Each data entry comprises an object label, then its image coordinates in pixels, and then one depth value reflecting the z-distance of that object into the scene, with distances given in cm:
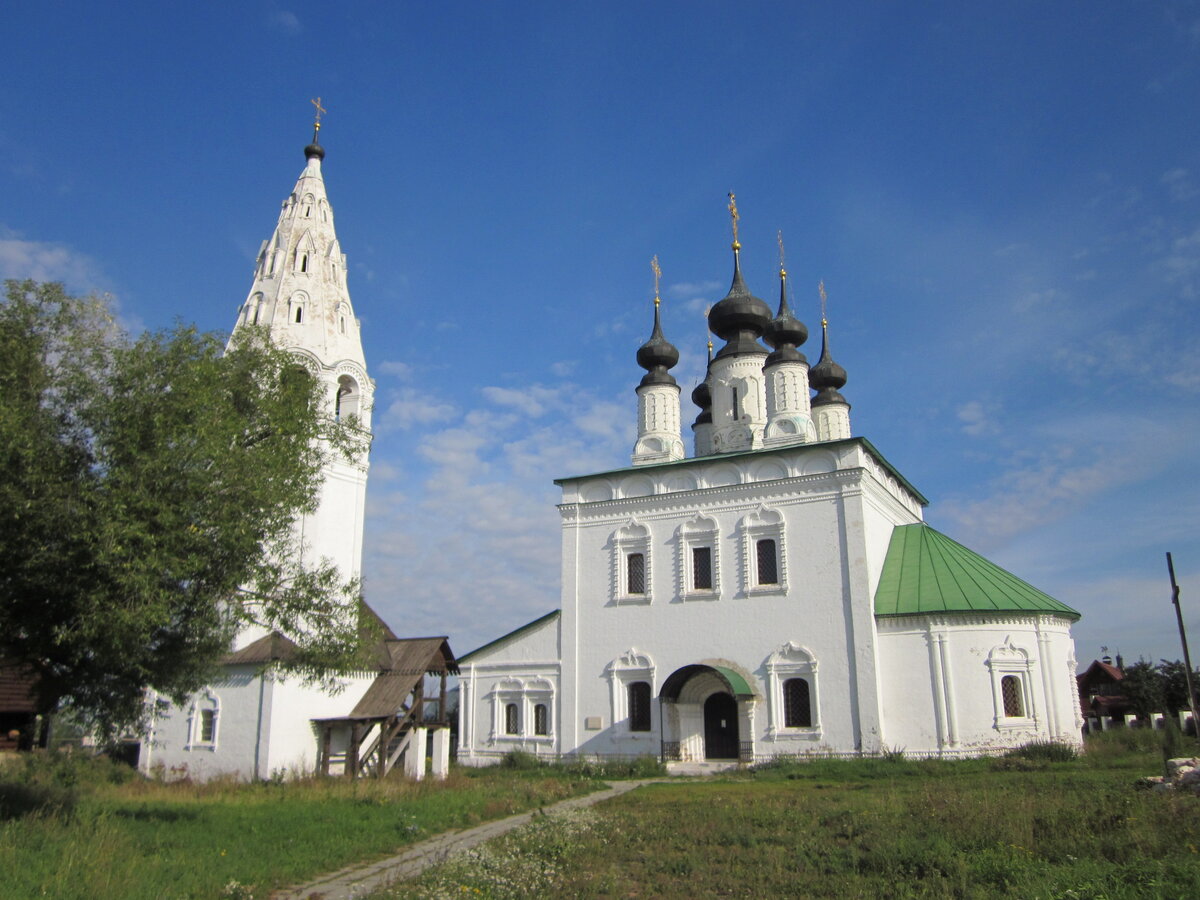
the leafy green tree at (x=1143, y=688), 3625
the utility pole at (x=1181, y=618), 1627
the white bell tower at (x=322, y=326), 2219
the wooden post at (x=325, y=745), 1903
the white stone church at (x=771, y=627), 2059
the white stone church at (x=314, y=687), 1905
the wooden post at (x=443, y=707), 2032
